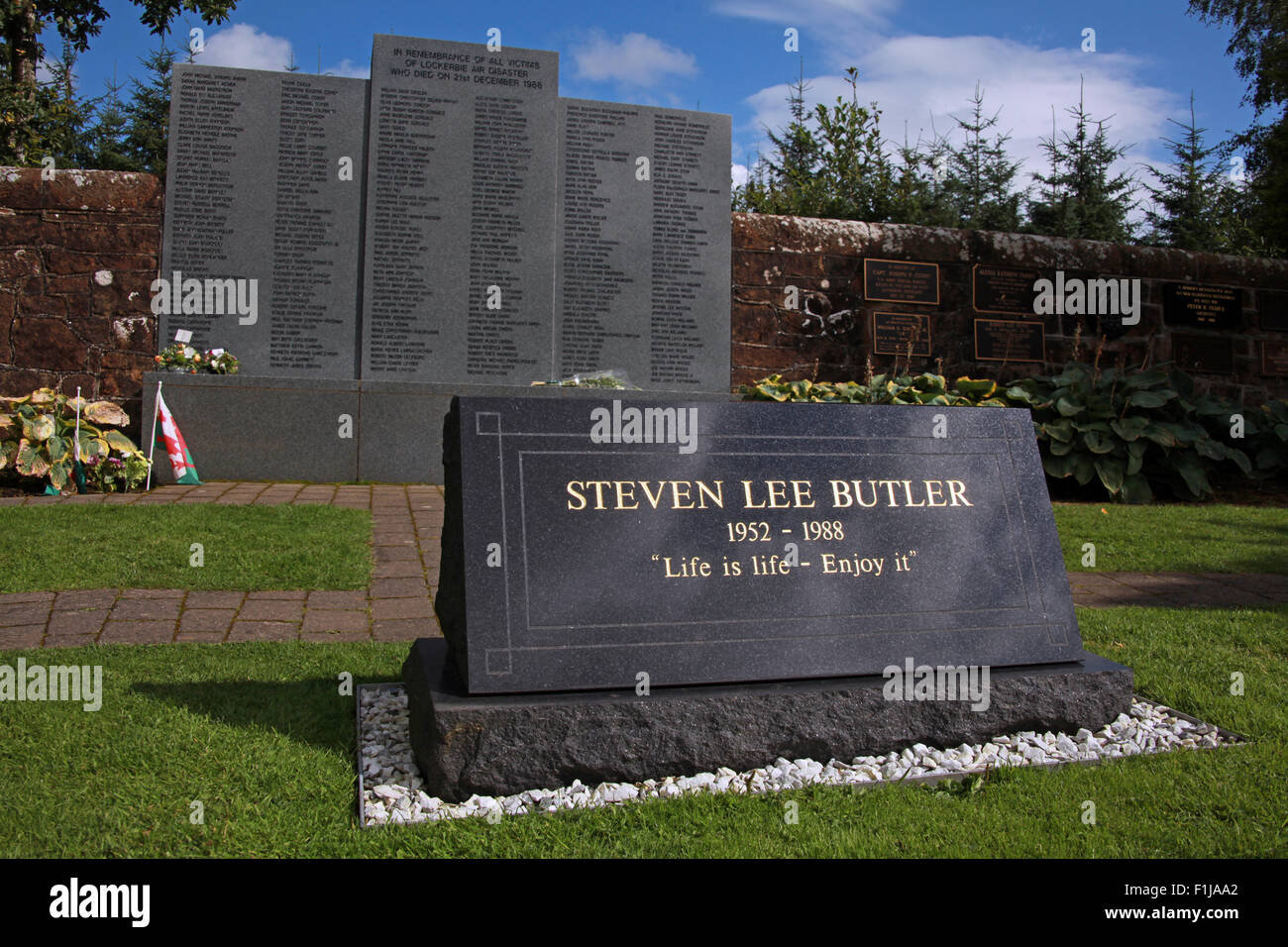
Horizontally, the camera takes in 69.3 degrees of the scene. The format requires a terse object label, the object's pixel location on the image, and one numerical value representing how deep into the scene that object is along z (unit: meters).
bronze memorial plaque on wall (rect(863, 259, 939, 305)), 9.92
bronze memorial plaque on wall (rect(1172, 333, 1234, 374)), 10.60
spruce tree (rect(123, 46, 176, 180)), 16.78
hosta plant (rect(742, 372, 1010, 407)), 8.61
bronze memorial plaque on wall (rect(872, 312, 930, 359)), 9.94
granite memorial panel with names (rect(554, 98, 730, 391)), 9.02
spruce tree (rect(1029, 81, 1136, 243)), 12.72
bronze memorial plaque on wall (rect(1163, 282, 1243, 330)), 10.57
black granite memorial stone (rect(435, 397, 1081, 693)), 2.79
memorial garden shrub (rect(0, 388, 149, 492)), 6.80
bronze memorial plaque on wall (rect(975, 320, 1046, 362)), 10.05
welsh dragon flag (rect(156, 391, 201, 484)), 7.39
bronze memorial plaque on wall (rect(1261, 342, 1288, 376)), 10.82
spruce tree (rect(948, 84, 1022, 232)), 12.30
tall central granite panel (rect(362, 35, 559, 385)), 8.61
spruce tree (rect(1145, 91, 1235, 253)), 16.16
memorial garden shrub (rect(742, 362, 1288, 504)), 8.34
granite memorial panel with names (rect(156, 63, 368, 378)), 8.40
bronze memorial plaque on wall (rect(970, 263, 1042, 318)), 10.05
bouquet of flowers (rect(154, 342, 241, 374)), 7.87
